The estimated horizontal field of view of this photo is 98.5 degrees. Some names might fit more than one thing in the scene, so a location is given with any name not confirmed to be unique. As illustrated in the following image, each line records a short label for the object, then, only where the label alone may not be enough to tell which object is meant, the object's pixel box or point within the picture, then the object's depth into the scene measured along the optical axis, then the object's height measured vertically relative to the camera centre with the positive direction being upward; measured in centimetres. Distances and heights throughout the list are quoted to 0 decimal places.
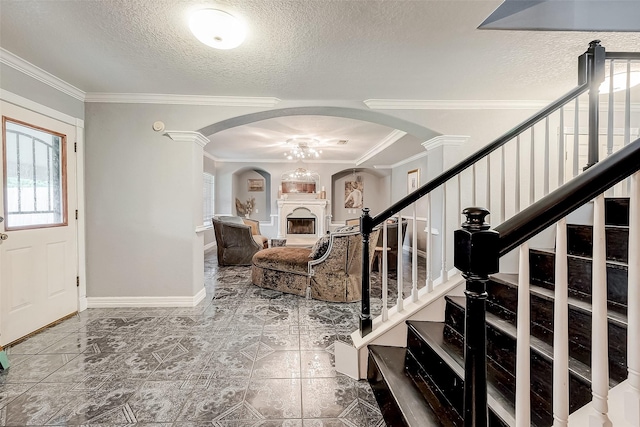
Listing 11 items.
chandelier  536 +131
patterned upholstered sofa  324 -75
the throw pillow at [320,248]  336 -48
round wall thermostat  298 +91
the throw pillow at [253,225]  637 -38
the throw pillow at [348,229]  340 -26
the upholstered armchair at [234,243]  514 -64
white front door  224 -13
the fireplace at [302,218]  780 -27
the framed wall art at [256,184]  853 +77
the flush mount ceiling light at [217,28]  169 +116
